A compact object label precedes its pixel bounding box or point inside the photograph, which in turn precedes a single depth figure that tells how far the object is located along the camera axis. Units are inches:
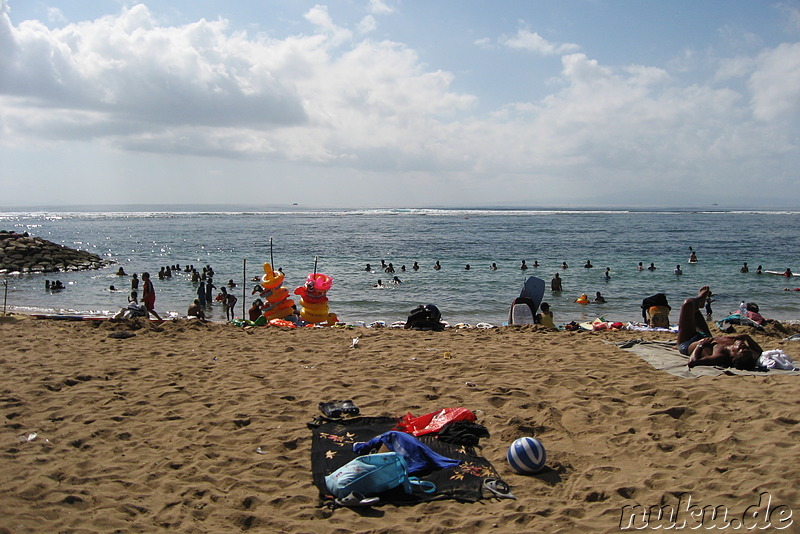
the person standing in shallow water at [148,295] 559.2
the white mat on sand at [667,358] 314.7
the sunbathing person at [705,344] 323.0
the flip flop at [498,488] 191.2
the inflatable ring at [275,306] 545.5
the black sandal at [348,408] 262.2
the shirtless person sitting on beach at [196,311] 603.4
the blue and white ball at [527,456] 205.6
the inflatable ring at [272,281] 541.0
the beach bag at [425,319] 507.2
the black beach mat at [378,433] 191.6
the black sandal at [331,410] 259.6
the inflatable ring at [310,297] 554.9
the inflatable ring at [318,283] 553.0
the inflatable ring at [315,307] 552.4
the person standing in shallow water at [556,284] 911.7
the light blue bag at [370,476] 189.6
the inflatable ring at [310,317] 551.5
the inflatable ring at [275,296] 545.0
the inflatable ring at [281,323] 513.8
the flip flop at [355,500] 184.7
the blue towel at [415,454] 209.6
